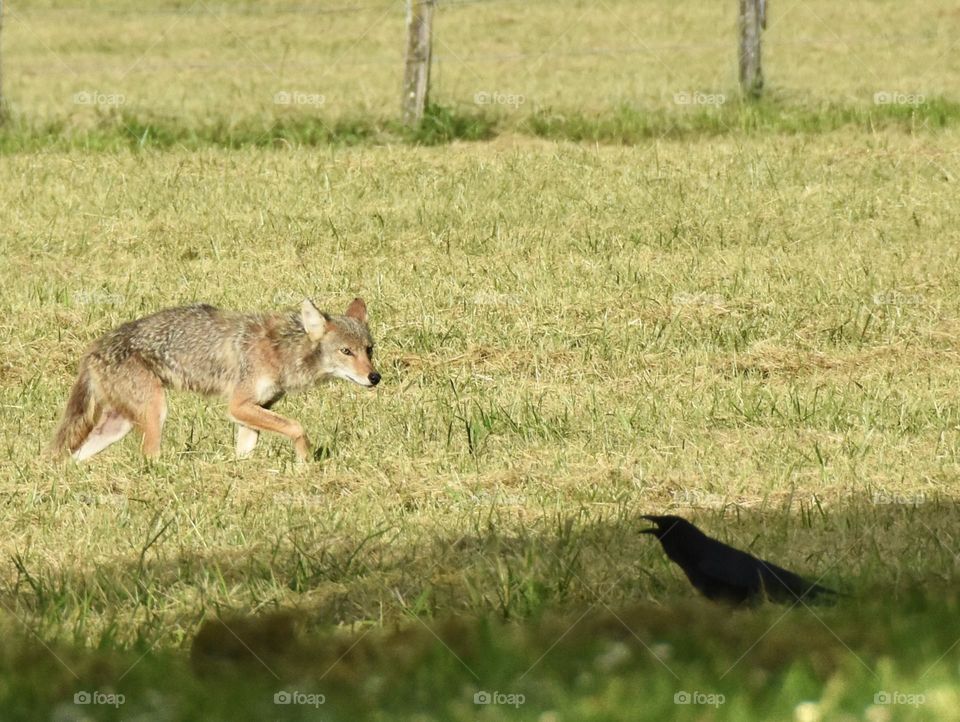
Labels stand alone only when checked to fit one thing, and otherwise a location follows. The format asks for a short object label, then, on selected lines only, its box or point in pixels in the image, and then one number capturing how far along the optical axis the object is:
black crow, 6.66
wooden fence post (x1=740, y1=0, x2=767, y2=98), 21.23
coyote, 9.94
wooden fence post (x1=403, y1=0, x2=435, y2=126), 19.64
